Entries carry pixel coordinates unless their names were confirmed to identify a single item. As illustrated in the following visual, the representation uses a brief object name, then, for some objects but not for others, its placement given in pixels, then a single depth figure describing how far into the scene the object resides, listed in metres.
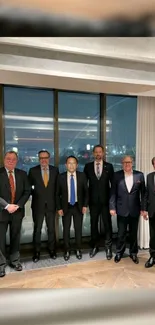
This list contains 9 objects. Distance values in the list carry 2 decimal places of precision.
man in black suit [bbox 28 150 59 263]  3.66
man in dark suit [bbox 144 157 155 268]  3.50
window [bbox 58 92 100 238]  4.24
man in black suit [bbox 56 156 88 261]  3.74
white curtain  4.16
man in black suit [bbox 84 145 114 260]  3.88
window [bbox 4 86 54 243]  3.93
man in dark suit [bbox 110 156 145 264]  3.61
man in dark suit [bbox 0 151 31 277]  3.35
